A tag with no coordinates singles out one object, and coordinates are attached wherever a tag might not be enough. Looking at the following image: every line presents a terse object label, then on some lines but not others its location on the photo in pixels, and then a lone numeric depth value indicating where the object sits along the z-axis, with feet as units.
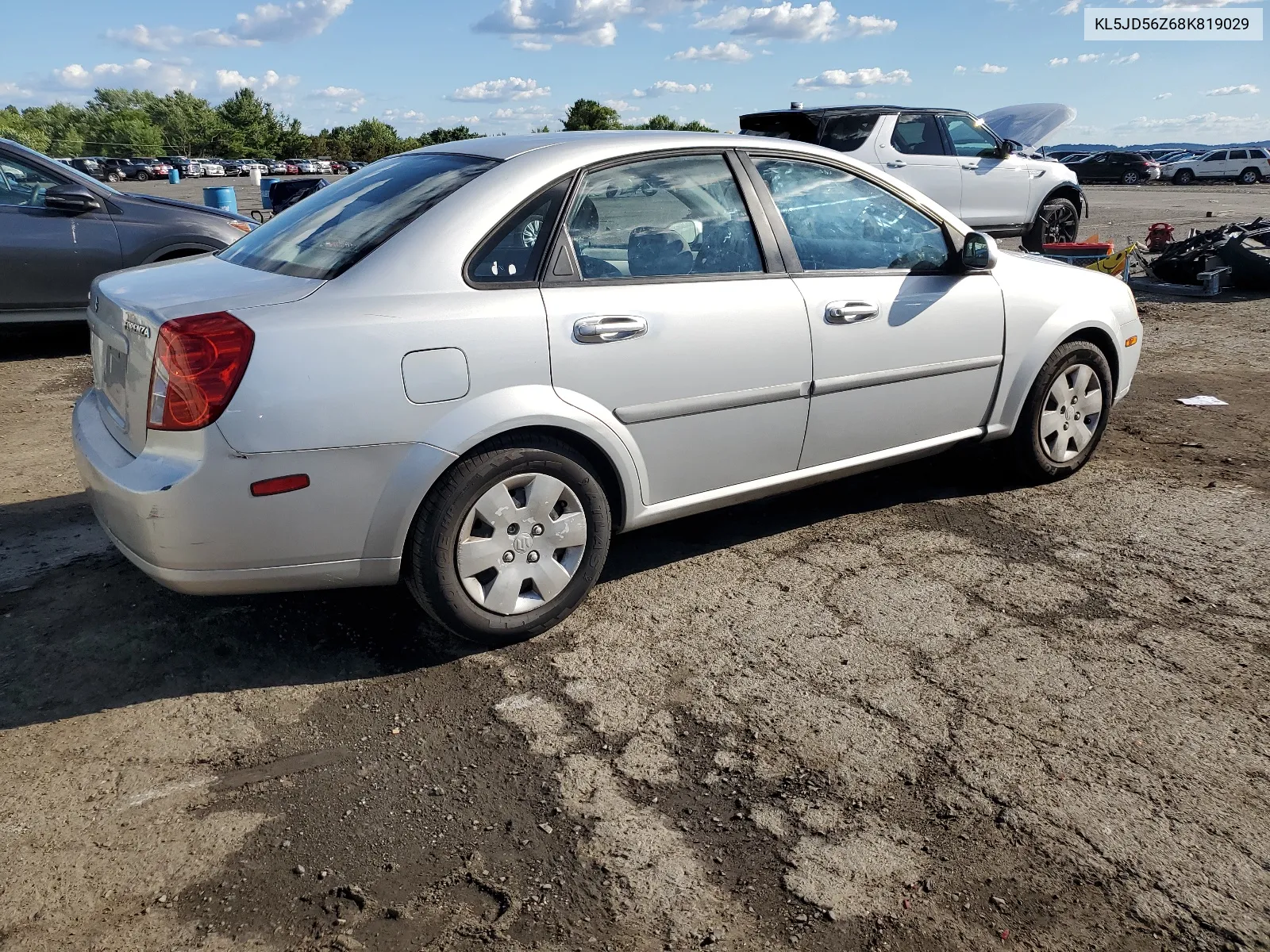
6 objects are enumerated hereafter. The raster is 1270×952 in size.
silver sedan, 10.08
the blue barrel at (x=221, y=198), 58.03
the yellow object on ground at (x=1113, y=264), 31.91
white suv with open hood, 37.78
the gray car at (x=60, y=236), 25.57
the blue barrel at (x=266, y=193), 71.09
